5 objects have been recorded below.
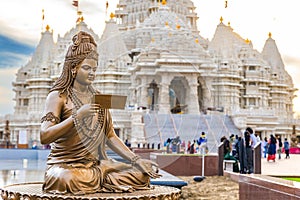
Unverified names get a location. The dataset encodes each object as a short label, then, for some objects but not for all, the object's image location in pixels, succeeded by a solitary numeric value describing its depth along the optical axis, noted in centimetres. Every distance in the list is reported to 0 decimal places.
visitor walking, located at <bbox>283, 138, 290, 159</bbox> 2564
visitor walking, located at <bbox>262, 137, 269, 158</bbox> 2749
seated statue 457
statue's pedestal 414
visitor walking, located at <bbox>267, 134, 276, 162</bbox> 2256
